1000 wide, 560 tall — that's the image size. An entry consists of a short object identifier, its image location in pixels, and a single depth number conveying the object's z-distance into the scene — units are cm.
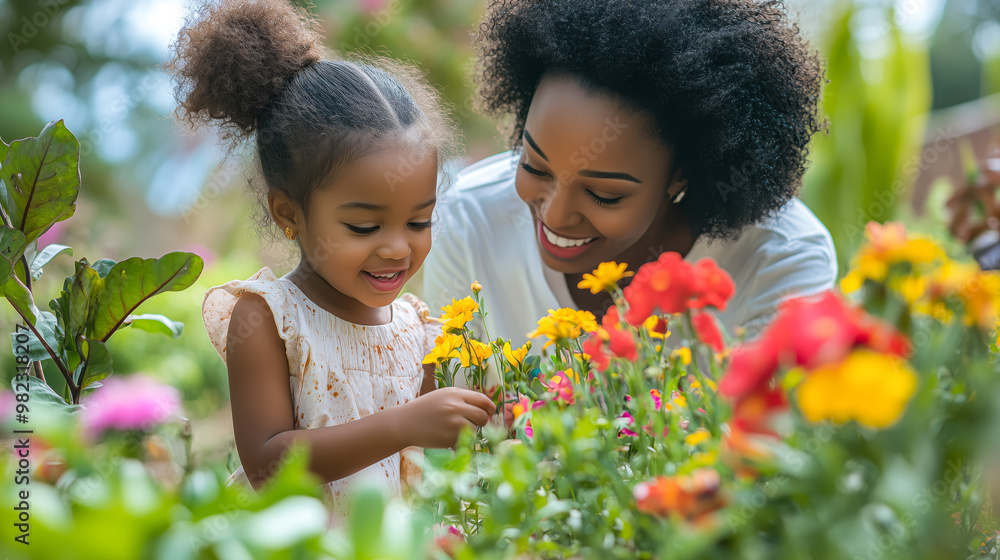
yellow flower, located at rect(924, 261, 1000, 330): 47
